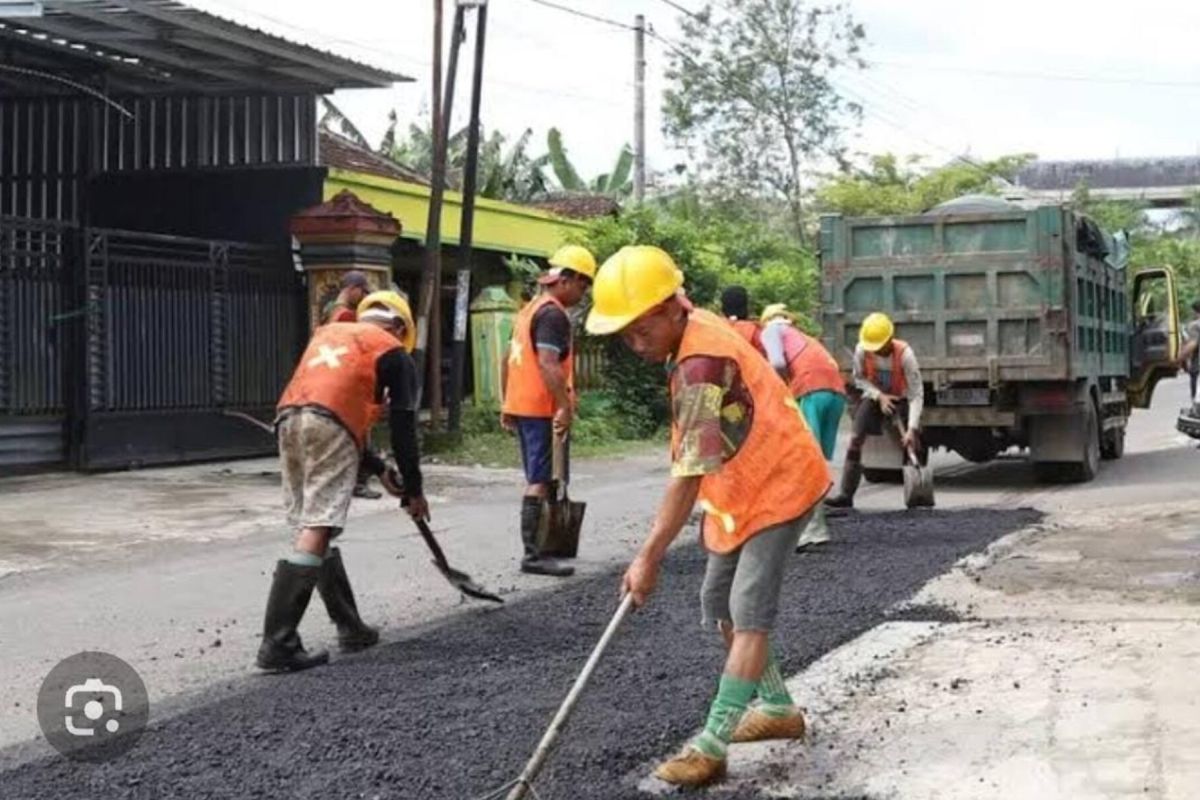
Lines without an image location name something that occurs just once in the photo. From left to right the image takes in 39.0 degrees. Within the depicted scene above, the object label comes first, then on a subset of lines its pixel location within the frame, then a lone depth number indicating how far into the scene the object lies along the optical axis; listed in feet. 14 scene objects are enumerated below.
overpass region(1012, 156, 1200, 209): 277.64
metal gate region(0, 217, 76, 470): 47.14
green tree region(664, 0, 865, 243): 120.88
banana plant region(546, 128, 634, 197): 115.44
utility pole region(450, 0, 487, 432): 59.26
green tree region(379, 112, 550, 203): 101.19
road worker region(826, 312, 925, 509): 38.73
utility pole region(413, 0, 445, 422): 56.80
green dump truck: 46.37
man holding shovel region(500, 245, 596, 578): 29.50
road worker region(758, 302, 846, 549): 33.96
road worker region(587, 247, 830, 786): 16.11
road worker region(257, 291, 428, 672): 22.33
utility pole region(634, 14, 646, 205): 101.19
